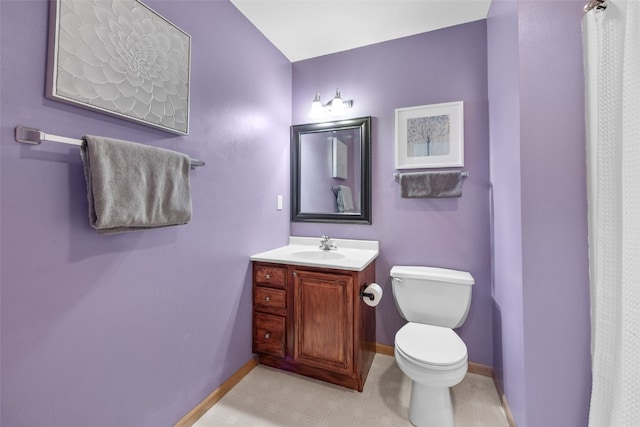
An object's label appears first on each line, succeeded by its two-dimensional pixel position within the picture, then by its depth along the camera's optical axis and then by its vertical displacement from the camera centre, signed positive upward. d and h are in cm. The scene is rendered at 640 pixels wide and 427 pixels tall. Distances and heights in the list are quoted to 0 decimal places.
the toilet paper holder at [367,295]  165 -49
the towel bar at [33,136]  80 +26
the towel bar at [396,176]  200 +34
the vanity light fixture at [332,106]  212 +94
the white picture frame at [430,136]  187 +63
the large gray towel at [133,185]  93 +13
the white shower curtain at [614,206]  84 +5
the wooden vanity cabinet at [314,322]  161 -69
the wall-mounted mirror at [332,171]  212 +41
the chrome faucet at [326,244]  205 -20
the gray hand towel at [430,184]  183 +26
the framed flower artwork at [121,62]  89 +63
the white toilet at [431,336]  129 -68
